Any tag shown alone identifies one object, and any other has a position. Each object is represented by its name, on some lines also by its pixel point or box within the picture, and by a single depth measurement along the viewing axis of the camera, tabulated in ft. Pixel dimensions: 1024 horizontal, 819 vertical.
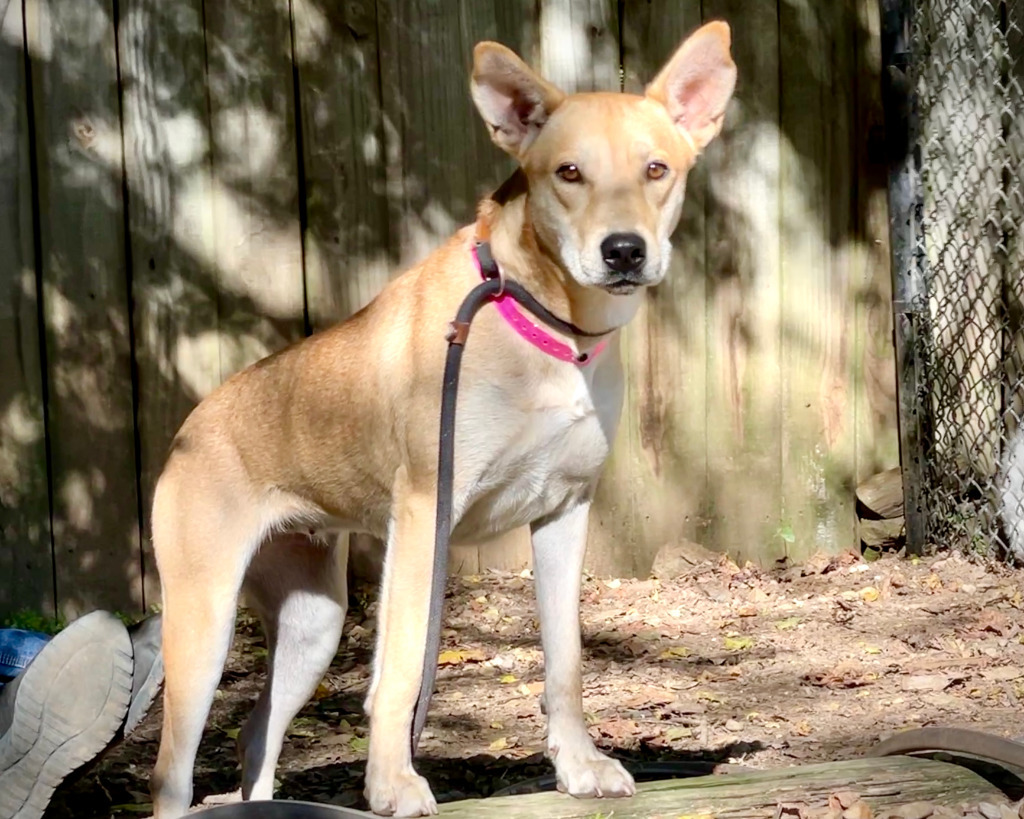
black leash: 12.46
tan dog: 12.59
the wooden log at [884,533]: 21.49
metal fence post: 20.35
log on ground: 11.99
